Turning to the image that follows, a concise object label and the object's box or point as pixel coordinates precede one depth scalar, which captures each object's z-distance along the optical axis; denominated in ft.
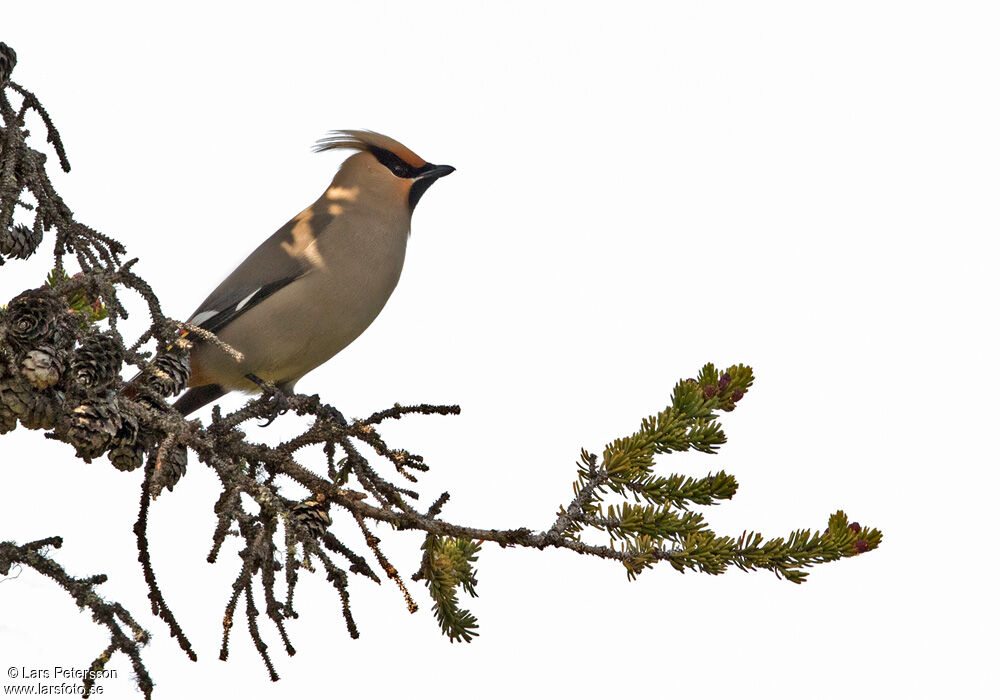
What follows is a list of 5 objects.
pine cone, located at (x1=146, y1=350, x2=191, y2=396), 16.06
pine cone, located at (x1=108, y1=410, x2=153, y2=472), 14.80
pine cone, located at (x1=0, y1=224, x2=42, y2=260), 17.01
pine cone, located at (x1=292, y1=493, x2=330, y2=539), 15.06
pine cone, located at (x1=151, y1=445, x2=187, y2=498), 14.48
